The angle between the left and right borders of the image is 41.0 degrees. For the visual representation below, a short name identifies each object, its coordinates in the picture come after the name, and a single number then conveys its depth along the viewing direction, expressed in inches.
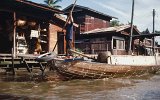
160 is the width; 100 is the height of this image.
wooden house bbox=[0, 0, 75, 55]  572.6
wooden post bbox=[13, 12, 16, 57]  562.0
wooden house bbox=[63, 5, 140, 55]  888.3
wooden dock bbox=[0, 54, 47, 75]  489.0
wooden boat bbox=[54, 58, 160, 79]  420.9
